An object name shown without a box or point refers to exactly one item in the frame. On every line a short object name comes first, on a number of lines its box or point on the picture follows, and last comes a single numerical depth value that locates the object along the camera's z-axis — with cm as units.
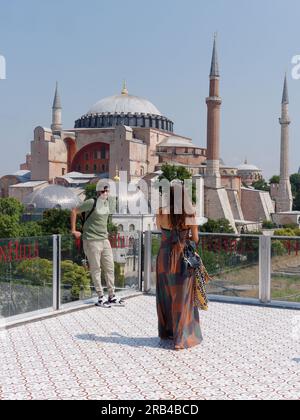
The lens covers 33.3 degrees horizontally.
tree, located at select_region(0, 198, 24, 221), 2861
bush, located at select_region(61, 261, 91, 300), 575
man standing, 529
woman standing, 415
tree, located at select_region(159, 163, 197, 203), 3831
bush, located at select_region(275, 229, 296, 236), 3405
